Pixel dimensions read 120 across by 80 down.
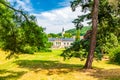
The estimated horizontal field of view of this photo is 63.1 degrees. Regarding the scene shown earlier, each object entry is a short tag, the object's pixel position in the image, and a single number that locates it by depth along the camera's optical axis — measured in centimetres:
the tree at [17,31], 693
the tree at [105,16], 994
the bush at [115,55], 1312
